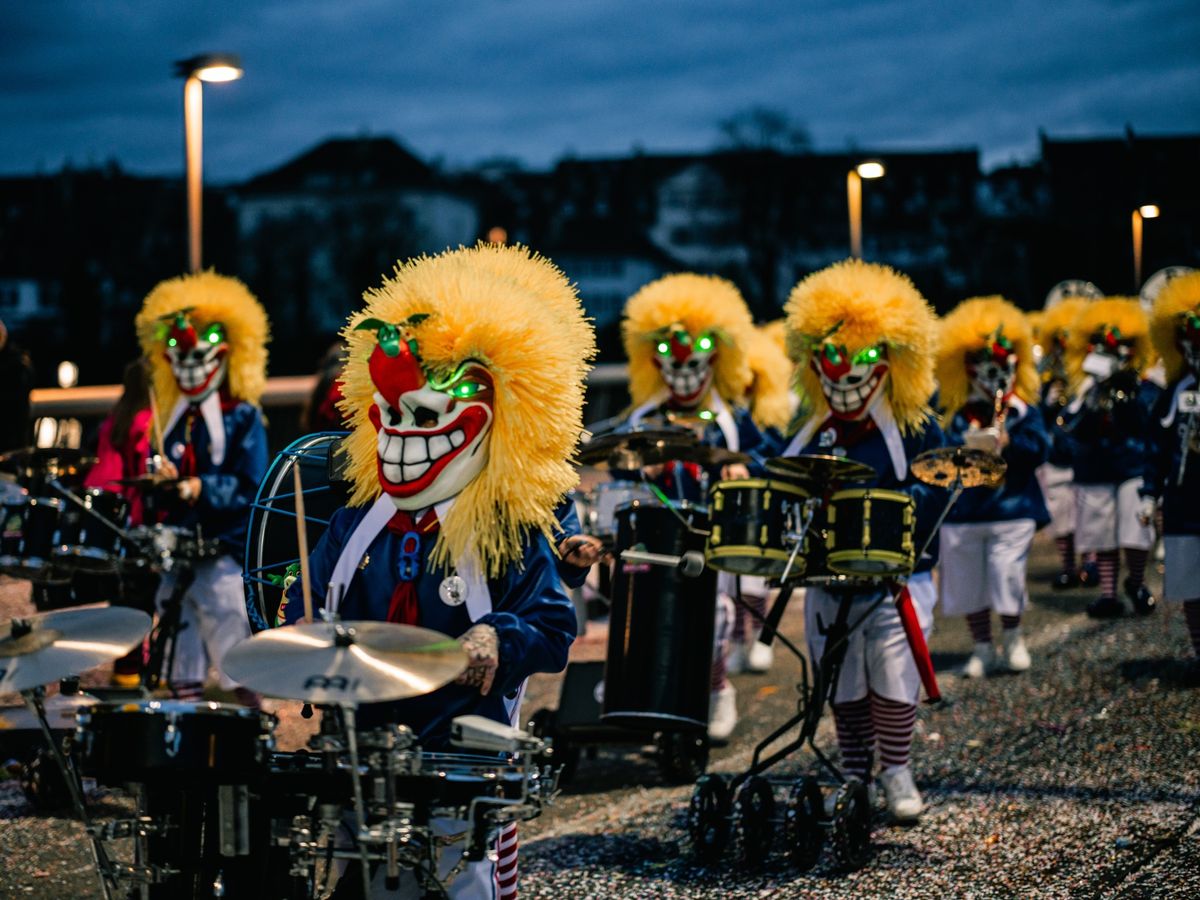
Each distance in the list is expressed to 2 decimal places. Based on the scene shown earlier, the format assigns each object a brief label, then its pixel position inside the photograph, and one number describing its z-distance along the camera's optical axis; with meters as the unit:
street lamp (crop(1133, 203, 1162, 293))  35.53
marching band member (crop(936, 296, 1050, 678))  9.75
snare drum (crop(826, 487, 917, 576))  5.98
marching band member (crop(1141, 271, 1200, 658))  8.84
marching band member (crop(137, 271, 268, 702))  7.73
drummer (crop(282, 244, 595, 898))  4.33
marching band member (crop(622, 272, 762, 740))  8.94
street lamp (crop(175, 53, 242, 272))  13.47
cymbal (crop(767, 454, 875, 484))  5.93
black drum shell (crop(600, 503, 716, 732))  6.74
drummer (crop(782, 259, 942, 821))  6.63
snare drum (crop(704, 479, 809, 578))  5.96
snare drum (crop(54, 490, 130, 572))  6.80
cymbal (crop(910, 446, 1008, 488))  6.42
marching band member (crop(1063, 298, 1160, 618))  11.77
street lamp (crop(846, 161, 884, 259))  25.17
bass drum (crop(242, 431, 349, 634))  5.20
